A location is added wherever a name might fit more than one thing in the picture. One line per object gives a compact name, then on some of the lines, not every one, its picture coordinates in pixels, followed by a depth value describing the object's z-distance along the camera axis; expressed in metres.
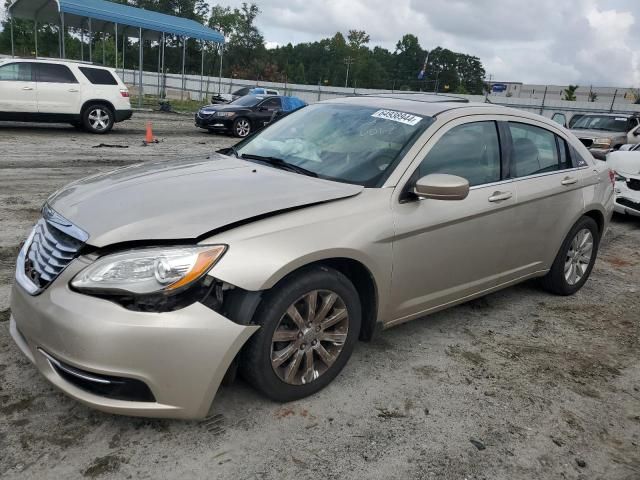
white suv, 13.27
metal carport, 22.67
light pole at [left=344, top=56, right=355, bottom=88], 99.88
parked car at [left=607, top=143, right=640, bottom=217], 8.26
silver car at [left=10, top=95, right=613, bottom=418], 2.45
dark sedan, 17.78
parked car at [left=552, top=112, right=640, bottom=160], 15.11
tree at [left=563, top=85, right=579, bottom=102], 51.00
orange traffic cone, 13.85
